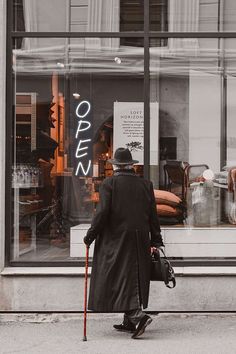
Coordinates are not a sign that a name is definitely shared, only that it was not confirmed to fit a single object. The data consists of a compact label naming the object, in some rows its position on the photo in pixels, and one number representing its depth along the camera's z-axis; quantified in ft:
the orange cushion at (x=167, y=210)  30.12
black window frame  29.12
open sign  30.53
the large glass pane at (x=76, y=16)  29.91
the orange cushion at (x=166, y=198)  30.19
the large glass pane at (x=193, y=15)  30.09
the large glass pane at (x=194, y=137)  30.32
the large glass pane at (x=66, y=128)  29.96
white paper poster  29.94
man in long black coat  24.12
